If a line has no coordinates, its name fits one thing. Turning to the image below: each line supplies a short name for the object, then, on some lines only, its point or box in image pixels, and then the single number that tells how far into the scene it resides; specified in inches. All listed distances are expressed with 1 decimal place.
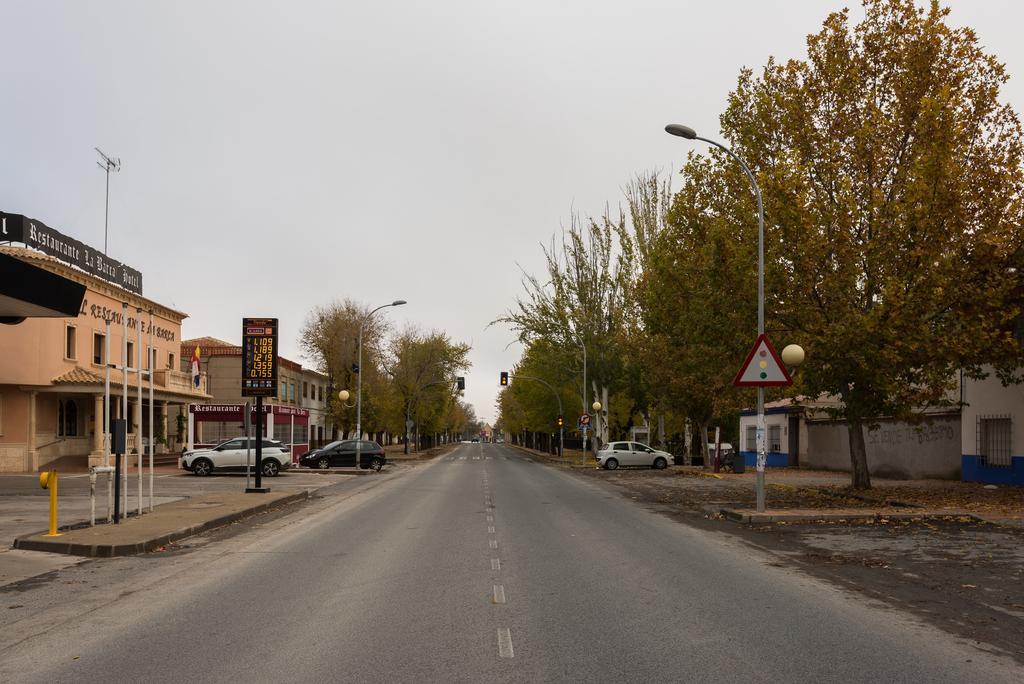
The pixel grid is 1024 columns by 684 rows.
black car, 1721.2
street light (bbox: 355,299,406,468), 1678.4
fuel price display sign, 975.0
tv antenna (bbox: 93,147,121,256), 1856.3
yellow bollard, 540.4
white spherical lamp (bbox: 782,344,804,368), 721.0
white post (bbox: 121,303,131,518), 604.8
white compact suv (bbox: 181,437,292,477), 1412.4
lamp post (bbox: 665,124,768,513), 711.1
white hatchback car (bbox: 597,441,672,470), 1856.5
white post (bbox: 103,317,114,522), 621.3
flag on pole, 1976.1
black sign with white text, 1412.4
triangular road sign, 687.7
